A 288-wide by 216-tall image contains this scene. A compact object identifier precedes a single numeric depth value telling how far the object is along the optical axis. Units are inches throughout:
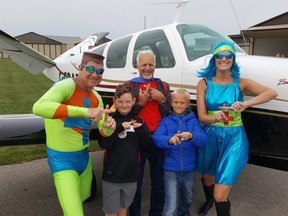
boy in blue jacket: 78.7
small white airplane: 82.1
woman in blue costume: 77.8
